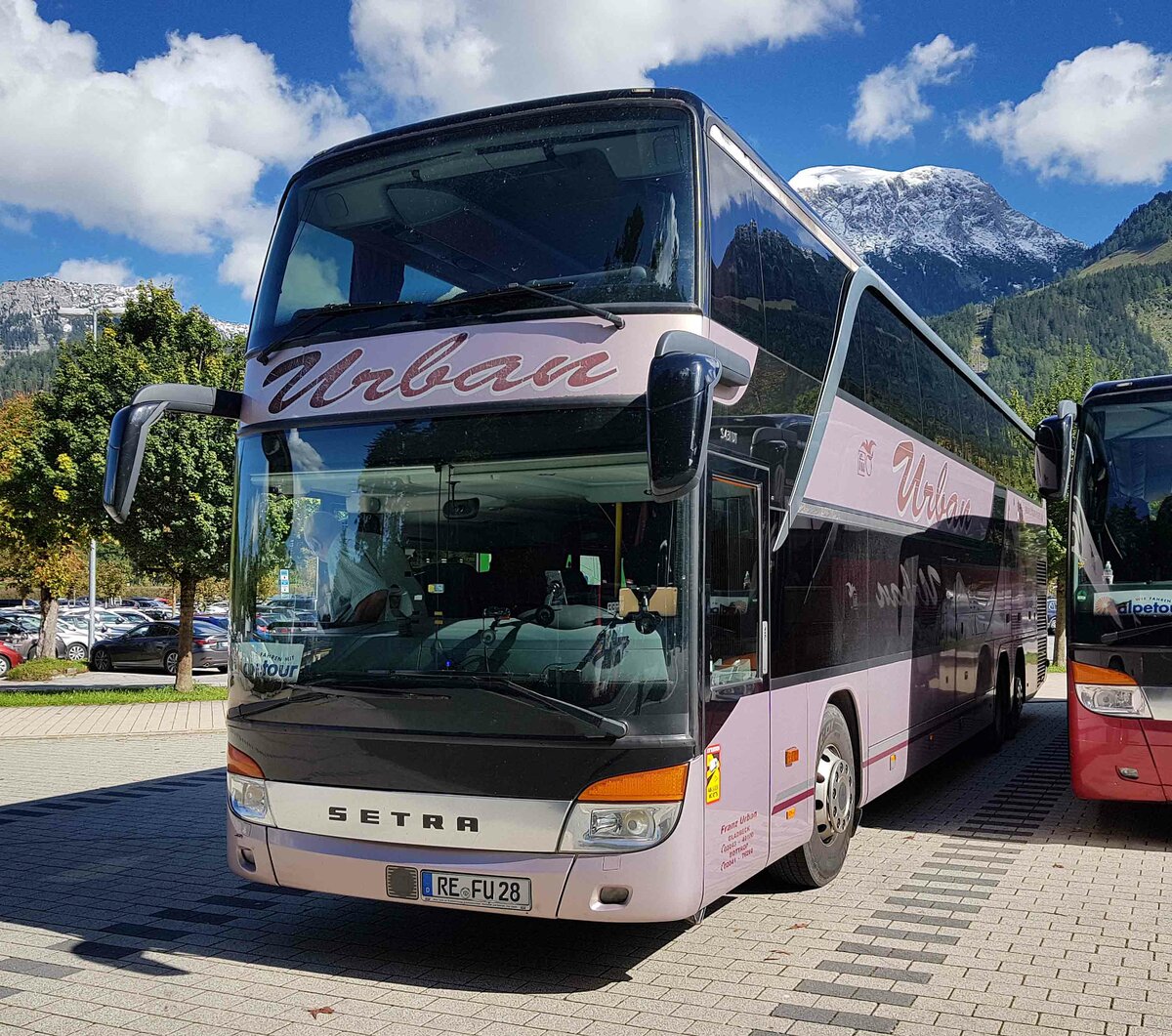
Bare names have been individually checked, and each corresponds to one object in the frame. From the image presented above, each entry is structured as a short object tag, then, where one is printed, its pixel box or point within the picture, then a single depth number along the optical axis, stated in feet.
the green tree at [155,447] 64.28
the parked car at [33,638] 121.08
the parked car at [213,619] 121.11
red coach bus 28.71
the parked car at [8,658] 98.94
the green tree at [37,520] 67.36
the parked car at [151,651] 109.60
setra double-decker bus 17.49
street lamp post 77.44
